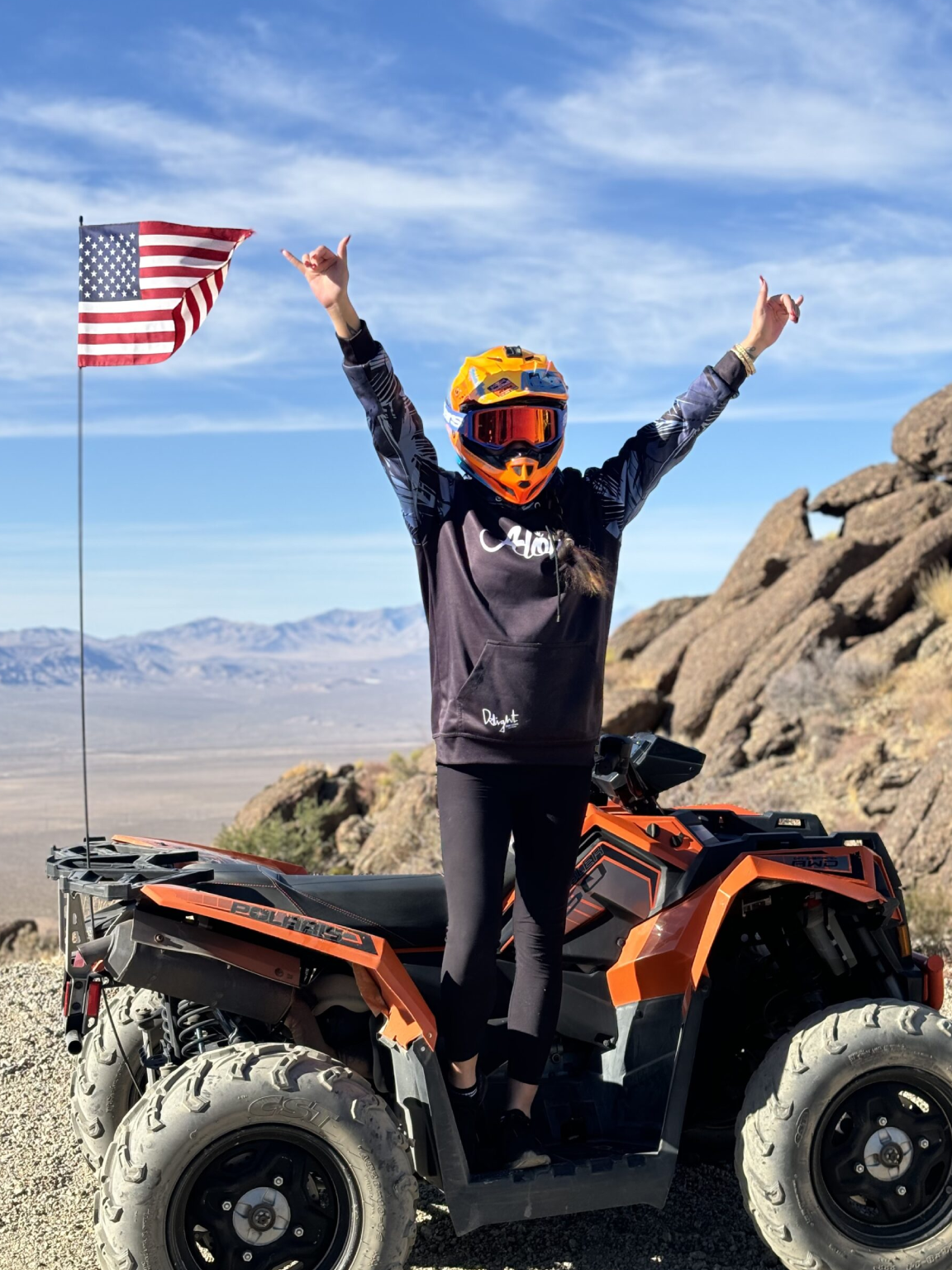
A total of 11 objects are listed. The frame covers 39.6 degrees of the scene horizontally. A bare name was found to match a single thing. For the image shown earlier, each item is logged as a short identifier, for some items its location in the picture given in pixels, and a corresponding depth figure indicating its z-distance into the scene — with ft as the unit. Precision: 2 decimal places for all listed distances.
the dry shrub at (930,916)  30.63
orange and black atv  11.89
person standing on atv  12.59
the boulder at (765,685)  58.52
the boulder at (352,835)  58.11
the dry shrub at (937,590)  60.80
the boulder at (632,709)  61.98
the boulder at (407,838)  50.50
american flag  14.78
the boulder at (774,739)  57.52
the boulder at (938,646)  58.75
